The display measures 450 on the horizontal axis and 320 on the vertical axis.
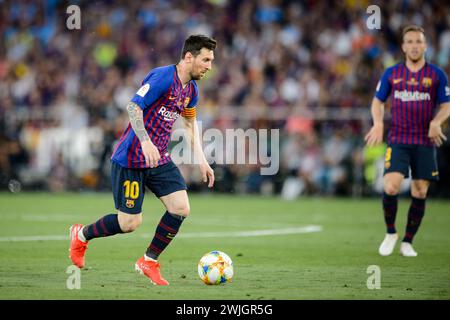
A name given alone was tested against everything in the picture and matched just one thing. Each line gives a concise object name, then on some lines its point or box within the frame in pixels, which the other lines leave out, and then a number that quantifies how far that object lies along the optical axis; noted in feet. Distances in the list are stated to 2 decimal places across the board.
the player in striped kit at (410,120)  73.82
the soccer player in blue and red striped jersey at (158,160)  55.93
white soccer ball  54.80
